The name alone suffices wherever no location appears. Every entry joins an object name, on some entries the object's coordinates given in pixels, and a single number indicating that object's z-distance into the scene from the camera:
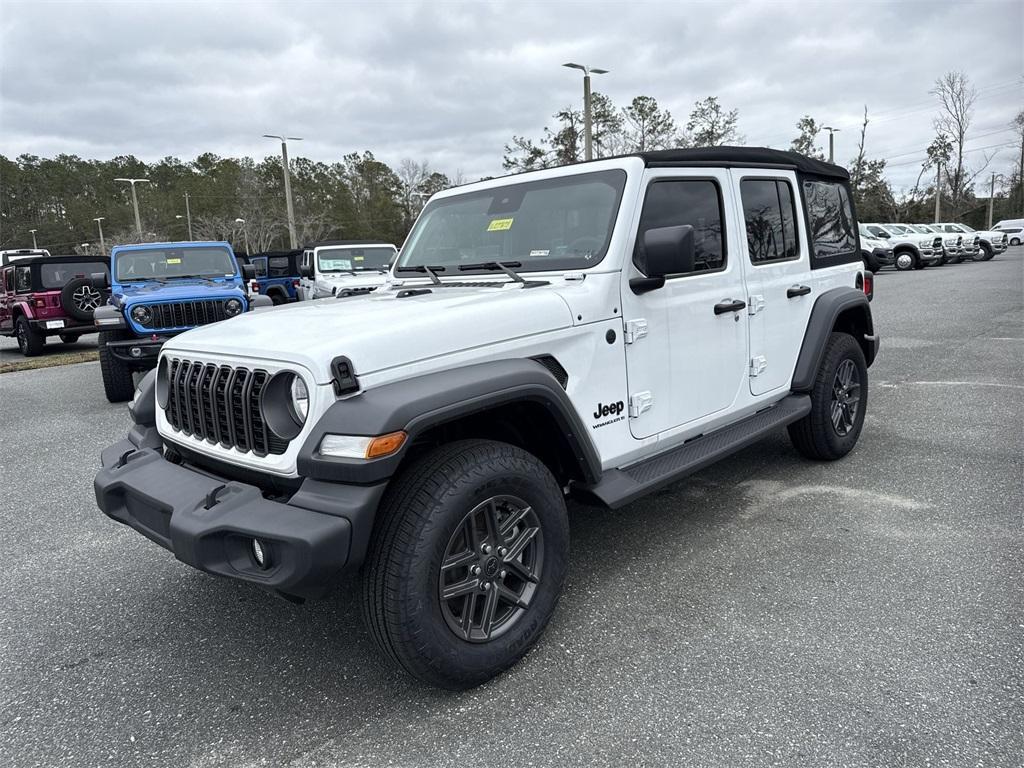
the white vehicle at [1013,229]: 42.66
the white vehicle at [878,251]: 25.53
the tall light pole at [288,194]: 28.81
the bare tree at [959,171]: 50.00
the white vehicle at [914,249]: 25.77
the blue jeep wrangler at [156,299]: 8.03
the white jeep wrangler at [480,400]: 2.28
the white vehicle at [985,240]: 29.14
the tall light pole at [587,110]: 18.17
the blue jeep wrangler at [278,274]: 18.67
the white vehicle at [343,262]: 13.71
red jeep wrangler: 12.49
